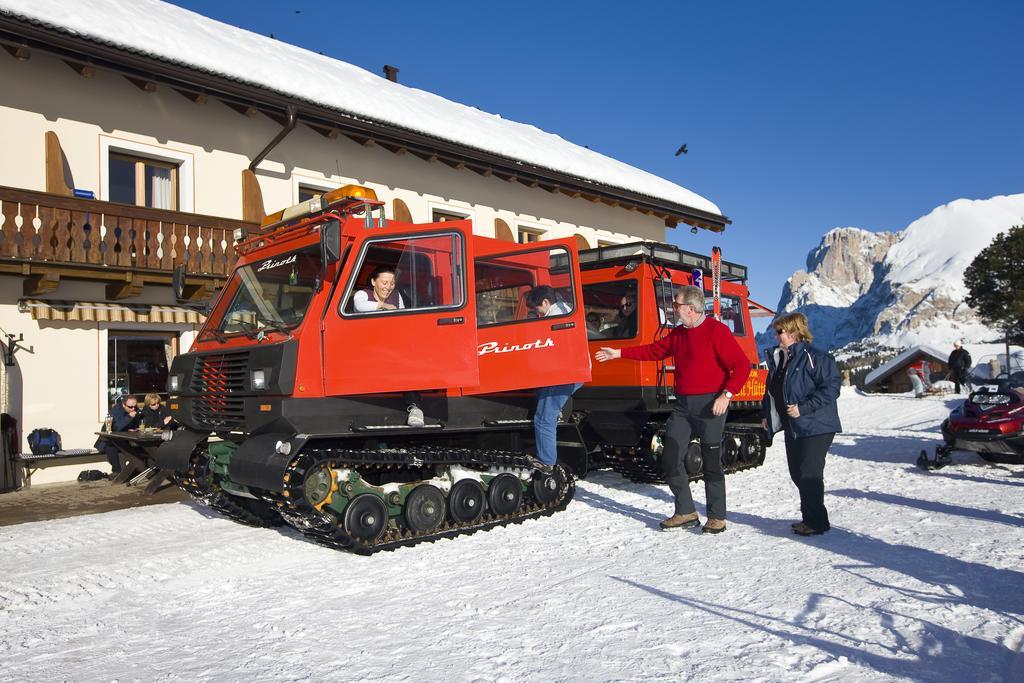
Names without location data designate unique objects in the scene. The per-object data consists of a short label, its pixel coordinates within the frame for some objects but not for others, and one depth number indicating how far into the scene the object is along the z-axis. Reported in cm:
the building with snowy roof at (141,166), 1052
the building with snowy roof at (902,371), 4344
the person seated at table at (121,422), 1050
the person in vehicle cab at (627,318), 895
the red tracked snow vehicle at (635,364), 866
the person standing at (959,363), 2689
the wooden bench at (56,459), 1025
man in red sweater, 624
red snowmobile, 917
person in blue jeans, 714
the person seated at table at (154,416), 1040
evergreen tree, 4631
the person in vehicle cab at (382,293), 613
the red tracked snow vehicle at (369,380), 568
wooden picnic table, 908
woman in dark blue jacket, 597
